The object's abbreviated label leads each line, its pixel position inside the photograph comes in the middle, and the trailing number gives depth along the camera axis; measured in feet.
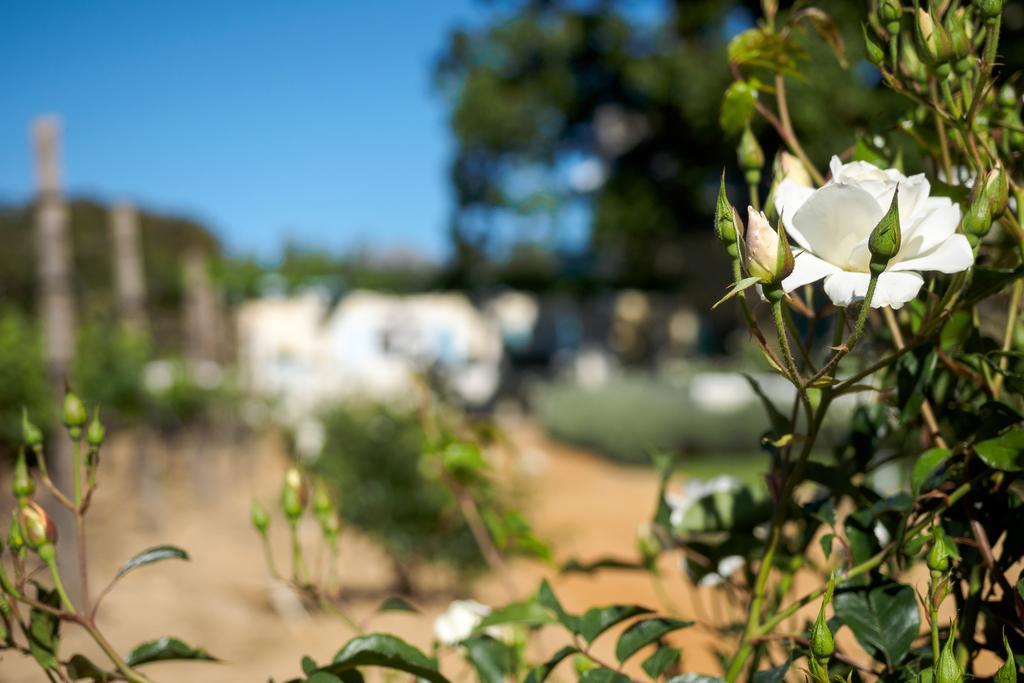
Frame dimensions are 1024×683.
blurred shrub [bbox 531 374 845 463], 31.09
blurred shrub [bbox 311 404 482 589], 15.17
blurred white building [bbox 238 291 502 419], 53.52
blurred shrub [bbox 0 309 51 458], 16.97
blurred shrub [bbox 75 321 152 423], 21.13
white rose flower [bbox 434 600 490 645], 3.12
